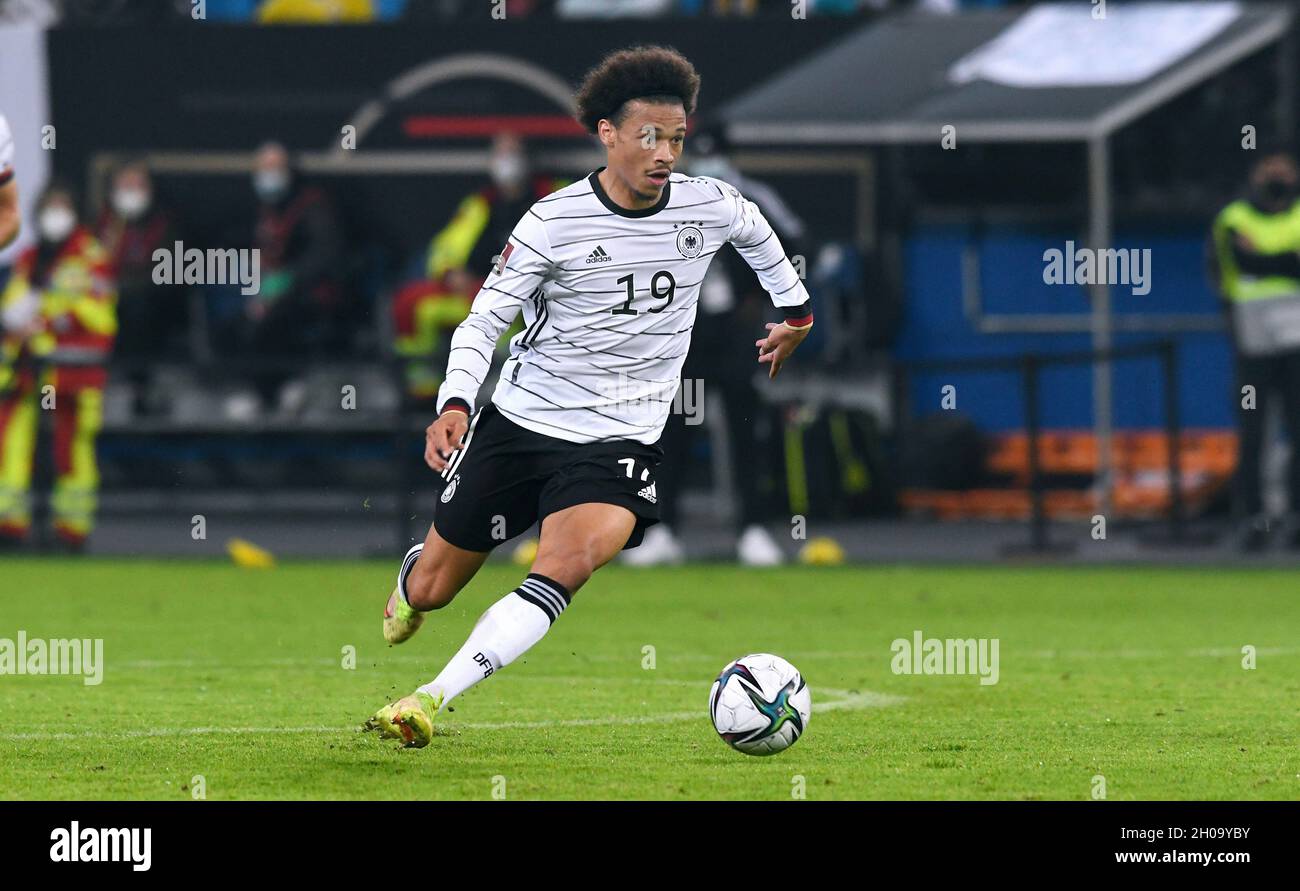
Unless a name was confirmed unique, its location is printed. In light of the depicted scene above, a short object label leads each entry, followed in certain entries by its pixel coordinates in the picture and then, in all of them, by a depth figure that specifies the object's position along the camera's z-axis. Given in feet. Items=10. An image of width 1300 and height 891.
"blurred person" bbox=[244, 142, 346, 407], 67.31
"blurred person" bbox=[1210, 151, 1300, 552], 53.01
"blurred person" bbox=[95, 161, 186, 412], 67.26
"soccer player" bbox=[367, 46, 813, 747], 25.64
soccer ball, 25.07
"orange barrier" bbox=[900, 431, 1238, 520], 61.77
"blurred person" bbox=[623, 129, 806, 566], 49.98
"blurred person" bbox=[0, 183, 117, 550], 57.72
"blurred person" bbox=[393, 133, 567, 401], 61.05
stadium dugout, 59.93
